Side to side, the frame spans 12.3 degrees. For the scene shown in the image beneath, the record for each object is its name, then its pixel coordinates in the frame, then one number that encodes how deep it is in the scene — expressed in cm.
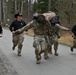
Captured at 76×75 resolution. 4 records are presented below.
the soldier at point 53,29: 1343
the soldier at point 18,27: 1437
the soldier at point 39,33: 1205
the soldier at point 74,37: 1511
